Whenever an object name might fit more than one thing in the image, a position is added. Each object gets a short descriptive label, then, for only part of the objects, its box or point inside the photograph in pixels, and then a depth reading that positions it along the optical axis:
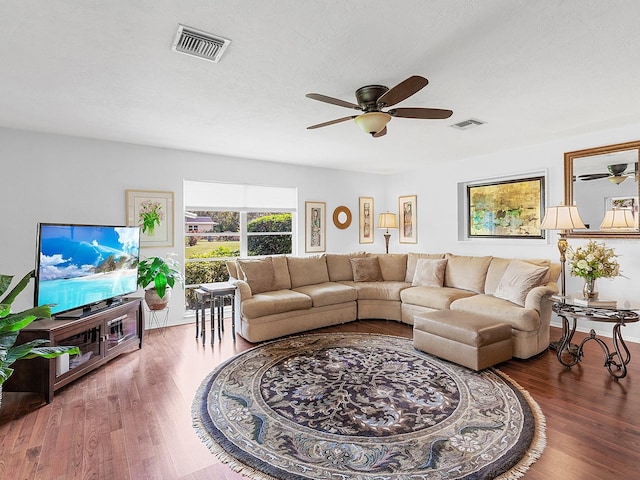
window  5.23
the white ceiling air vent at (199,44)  2.05
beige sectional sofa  3.67
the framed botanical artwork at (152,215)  4.62
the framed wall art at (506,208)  4.91
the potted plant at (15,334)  2.17
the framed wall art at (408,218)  6.66
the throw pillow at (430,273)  5.07
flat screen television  2.91
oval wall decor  6.68
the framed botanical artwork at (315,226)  6.24
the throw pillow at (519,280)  3.79
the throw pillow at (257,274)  4.62
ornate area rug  1.95
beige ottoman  3.18
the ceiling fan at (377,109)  2.48
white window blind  5.21
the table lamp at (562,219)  3.65
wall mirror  3.93
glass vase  3.30
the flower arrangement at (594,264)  3.26
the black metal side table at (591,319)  2.96
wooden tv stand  2.71
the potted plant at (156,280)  4.24
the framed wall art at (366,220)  7.05
